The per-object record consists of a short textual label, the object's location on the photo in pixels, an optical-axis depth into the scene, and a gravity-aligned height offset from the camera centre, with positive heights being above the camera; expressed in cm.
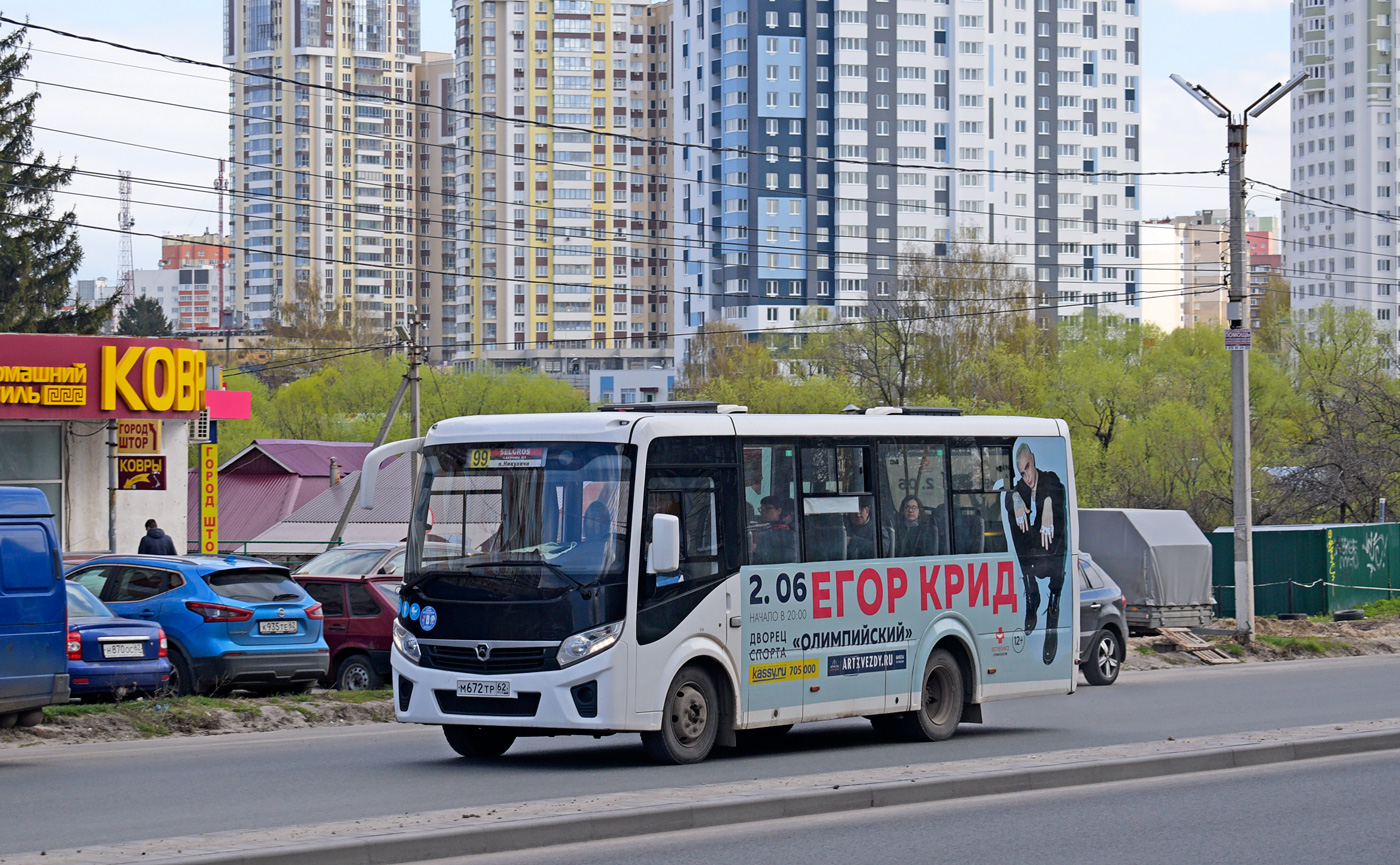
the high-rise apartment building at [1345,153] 18212 +2939
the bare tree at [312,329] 13912 +836
